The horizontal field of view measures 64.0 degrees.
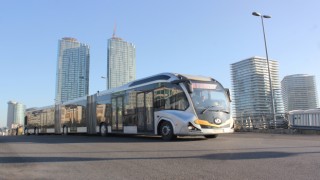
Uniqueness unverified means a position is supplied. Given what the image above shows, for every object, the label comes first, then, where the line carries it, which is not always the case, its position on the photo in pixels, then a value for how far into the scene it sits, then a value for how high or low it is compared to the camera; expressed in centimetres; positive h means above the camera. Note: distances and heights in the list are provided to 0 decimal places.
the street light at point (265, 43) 1843 +569
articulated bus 1035 +54
